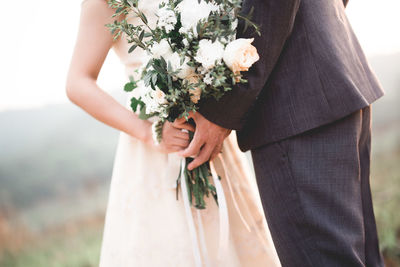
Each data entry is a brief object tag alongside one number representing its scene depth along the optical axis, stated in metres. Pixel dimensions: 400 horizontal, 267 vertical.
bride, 1.46
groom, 1.17
